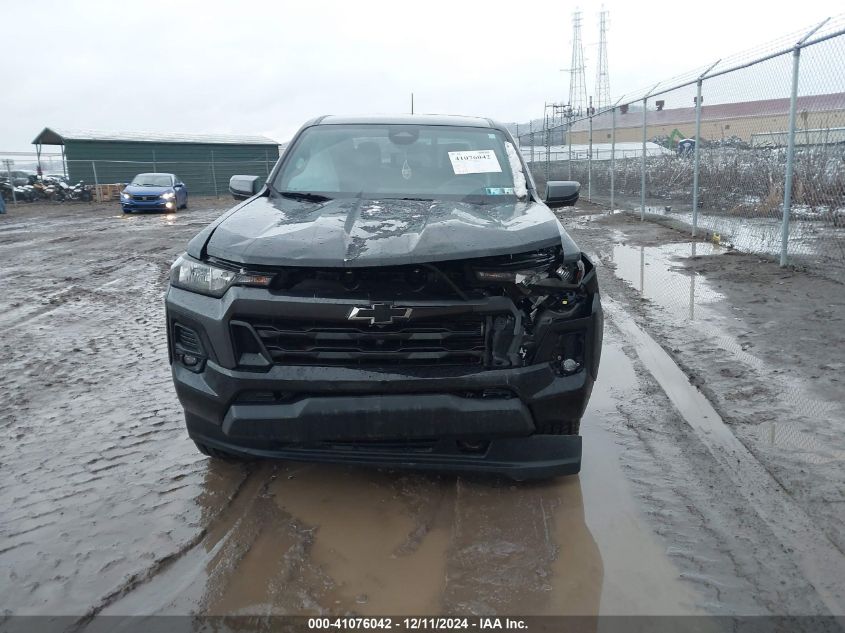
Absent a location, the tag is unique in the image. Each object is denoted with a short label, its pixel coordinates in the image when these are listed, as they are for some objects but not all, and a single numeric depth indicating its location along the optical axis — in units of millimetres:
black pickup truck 2764
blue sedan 21953
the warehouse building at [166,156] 32438
